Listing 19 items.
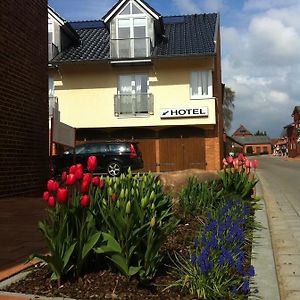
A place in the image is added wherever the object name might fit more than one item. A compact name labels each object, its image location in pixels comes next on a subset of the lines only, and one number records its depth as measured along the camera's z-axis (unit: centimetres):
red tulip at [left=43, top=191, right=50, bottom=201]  286
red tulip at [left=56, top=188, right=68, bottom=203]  274
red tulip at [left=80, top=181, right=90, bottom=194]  291
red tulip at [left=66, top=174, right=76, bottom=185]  288
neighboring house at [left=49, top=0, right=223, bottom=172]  2107
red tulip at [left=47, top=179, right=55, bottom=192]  286
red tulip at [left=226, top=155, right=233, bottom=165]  718
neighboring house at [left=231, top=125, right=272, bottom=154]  9751
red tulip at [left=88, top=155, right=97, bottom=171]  321
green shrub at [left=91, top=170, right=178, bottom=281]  286
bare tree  4694
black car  1620
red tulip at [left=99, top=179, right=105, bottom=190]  336
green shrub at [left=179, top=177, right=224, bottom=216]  533
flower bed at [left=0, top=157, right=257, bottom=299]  281
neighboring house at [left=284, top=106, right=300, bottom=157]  5816
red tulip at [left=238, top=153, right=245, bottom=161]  740
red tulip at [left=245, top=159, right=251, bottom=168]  714
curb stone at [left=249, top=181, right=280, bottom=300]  303
